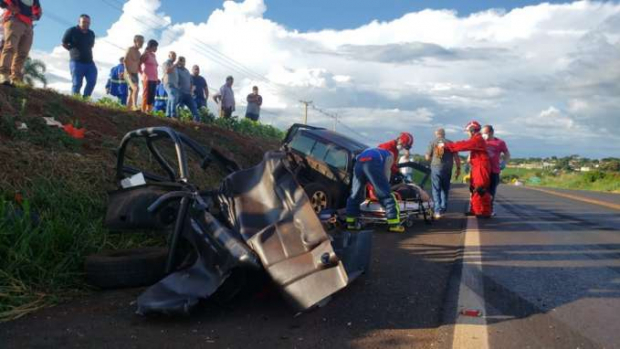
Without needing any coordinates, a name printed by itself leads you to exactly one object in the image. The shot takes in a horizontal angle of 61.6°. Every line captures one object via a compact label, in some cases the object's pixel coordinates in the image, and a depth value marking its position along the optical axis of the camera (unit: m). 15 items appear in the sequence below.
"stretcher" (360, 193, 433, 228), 8.14
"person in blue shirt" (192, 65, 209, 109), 14.46
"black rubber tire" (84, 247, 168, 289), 4.25
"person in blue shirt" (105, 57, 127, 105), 13.07
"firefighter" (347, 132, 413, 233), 7.84
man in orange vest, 8.34
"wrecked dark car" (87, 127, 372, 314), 3.43
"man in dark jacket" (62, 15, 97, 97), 10.06
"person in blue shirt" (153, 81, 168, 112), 13.59
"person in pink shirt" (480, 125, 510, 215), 10.61
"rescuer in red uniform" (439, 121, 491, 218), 10.13
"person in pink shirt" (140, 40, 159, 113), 11.21
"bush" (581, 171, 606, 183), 38.39
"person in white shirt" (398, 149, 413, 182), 11.59
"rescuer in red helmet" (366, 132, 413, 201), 8.66
